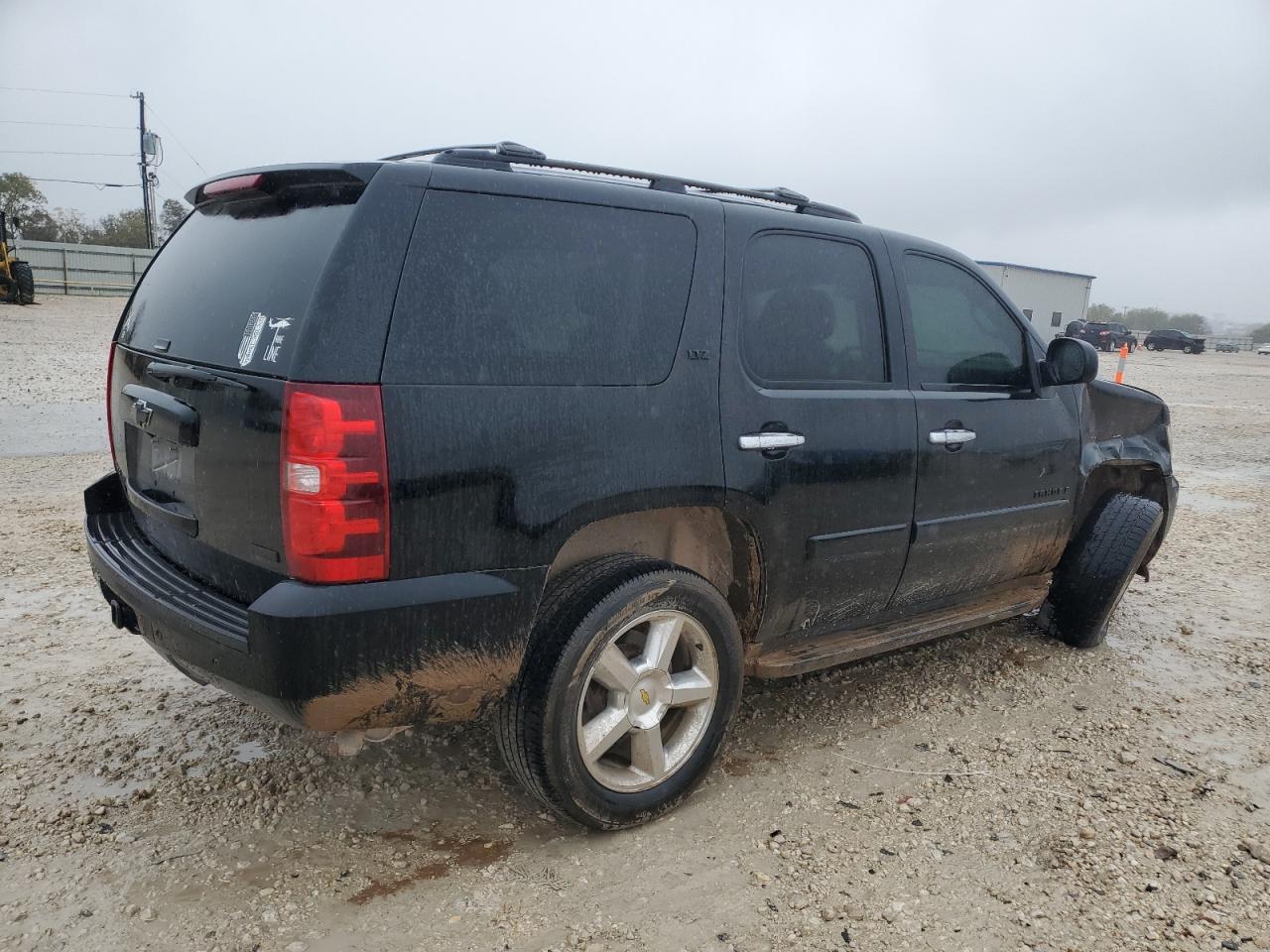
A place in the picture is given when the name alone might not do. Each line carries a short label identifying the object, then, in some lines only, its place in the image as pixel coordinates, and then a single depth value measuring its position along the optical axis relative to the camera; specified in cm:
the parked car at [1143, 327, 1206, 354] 5012
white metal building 4578
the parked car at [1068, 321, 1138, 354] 4472
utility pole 3819
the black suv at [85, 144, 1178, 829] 218
